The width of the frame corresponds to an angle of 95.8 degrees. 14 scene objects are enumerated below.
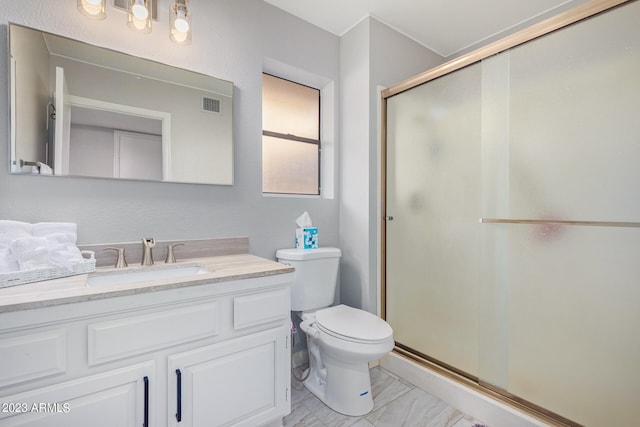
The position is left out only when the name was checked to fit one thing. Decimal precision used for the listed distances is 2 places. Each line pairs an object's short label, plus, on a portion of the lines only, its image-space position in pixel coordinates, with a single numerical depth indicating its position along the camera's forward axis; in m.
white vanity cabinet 0.86
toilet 1.46
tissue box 1.95
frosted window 2.09
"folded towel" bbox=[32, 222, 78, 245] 1.19
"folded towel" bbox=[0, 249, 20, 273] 1.06
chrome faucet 1.41
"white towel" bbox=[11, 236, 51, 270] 1.07
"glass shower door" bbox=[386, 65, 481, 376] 1.65
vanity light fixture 1.29
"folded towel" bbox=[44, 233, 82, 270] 1.12
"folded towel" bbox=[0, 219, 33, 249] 1.10
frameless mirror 1.23
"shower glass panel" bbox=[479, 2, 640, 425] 1.15
